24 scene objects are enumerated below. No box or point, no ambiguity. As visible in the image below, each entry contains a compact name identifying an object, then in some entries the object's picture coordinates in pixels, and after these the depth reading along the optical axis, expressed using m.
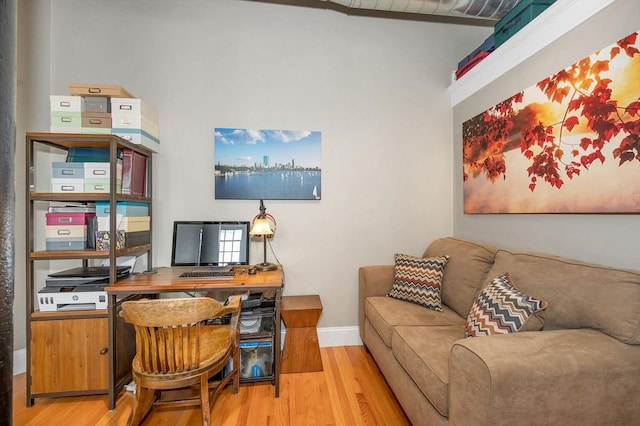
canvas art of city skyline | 2.49
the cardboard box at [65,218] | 1.92
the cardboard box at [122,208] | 1.97
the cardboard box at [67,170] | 1.92
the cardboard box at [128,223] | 1.96
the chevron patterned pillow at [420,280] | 2.14
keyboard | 2.05
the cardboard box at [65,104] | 1.96
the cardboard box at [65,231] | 1.92
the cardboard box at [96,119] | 2.01
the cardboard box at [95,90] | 2.01
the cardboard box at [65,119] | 1.96
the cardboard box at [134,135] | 2.07
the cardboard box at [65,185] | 1.91
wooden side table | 2.21
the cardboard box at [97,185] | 1.93
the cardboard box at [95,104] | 2.02
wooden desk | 1.82
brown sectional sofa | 1.04
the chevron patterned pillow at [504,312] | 1.36
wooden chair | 1.39
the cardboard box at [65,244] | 1.90
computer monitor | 2.40
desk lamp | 2.22
